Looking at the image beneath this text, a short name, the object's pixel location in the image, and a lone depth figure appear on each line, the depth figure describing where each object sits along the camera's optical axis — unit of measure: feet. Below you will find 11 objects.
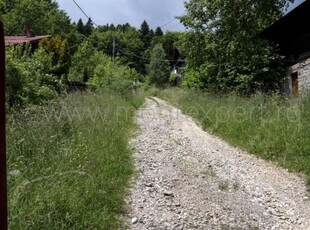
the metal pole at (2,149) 4.37
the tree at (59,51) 62.28
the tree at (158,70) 148.77
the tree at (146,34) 244.94
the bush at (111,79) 52.50
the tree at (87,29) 214.28
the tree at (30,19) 144.66
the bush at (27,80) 24.39
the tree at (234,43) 45.21
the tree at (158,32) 260.25
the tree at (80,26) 213.13
